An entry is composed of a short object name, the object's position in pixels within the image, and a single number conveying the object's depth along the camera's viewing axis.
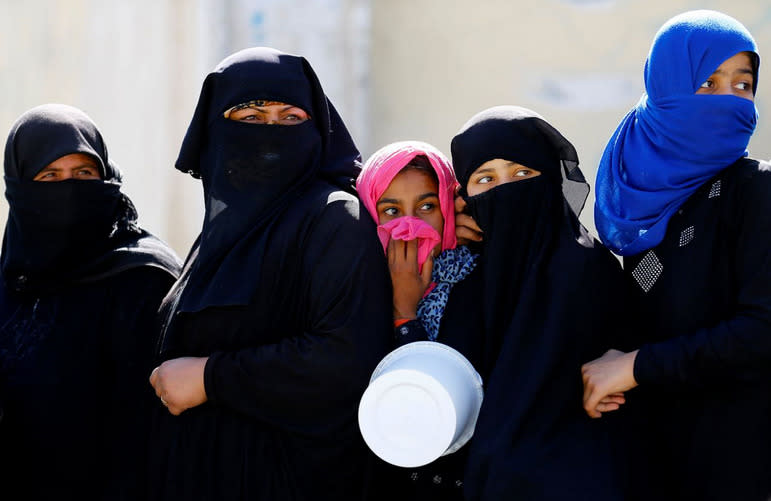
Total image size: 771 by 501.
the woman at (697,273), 4.35
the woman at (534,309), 4.37
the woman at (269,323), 4.78
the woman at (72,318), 5.50
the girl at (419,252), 4.93
